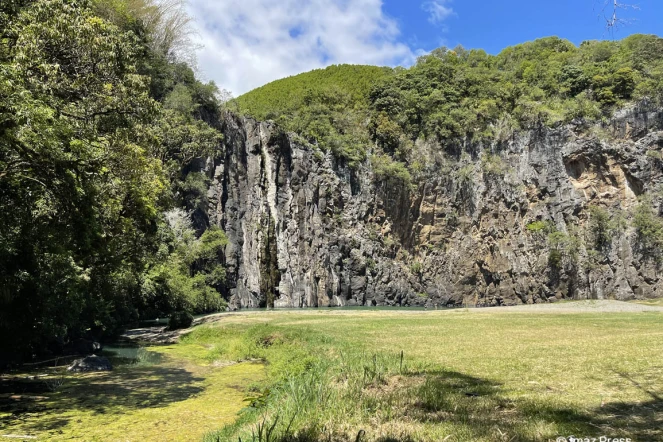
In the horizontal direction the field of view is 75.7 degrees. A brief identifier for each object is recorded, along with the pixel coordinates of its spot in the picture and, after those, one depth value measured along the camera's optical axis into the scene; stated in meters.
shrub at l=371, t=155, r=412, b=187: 76.31
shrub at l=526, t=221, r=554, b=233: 68.69
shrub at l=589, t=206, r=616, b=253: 65.12
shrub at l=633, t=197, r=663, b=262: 61.56
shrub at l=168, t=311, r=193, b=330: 29.92
